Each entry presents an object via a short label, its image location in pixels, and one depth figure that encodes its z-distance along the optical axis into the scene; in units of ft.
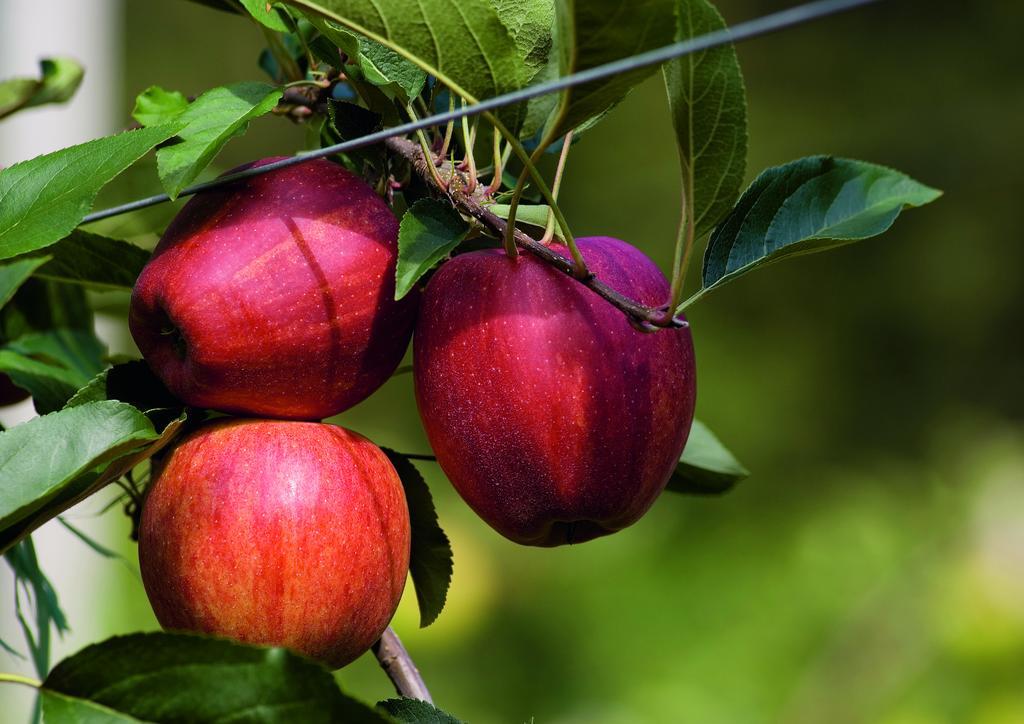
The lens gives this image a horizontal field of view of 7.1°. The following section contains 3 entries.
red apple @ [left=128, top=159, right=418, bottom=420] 6.82
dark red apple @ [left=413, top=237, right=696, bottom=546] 6.80
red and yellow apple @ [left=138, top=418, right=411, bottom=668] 6.79
